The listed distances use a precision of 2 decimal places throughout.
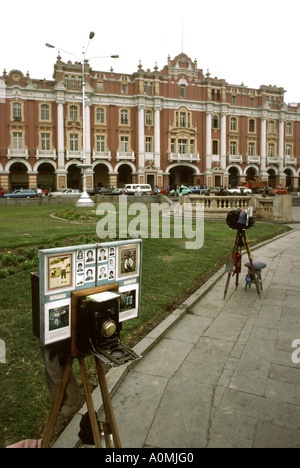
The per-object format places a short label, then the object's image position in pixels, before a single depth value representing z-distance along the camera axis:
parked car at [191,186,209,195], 42.85
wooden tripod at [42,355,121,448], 2.58
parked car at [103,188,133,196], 39.00
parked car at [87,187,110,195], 41.72
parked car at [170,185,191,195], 39.58
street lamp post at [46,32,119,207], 24.91
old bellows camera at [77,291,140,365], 2.53
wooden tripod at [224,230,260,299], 6.93
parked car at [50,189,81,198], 37.18
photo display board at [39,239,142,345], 2.52
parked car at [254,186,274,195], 44.19
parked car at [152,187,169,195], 40.03
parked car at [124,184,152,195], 40.91
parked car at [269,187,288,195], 43.03
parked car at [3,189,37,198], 36.41
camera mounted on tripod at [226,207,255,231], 6.86
